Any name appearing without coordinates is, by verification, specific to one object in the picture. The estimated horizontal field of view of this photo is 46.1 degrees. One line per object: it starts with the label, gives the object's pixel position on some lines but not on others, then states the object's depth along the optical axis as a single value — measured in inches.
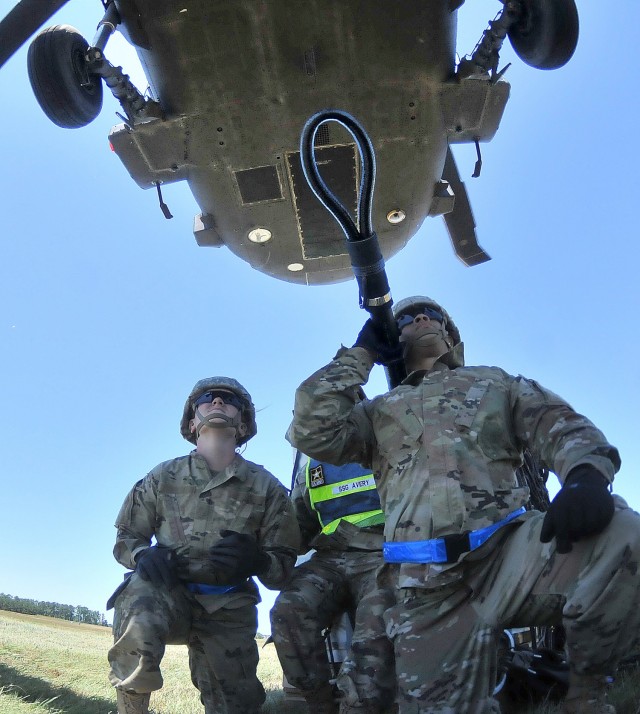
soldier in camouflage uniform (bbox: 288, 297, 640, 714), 96.0
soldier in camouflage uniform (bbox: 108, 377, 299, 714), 139.0
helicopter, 191.2
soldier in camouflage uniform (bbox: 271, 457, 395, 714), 126.9
